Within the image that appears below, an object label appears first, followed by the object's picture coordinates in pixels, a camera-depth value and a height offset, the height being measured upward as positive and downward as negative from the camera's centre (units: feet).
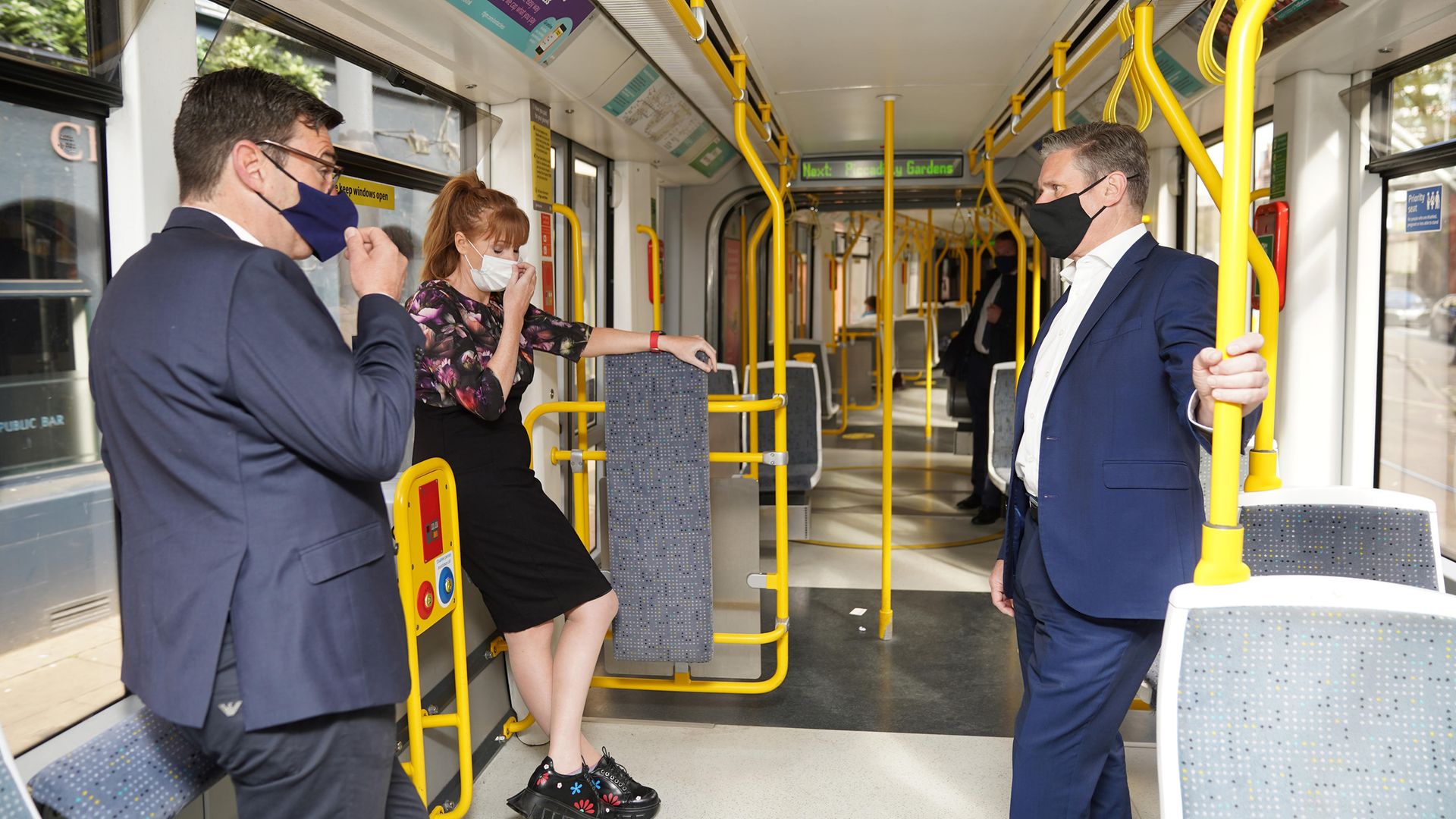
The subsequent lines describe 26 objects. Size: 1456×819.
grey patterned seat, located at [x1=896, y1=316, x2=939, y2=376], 58.29 +1.35
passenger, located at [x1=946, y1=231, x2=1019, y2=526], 22.35 +0.51
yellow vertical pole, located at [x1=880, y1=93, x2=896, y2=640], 14.82 -1.15
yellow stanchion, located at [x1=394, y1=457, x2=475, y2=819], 7.59 -1.58
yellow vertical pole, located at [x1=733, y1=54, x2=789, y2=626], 12.23 +0.20
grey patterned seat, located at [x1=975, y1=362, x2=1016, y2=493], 19.17 -0.98
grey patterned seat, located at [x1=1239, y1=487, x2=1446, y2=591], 7.44 -1.30
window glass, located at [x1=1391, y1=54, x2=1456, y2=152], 12.42 +3.23
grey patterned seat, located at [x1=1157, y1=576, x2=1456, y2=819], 4.63 -1.57
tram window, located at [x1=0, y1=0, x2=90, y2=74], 5.91 +2.05
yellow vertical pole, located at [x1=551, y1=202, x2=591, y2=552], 13.08 +0.01
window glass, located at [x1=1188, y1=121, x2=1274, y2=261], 20.92 +2.88
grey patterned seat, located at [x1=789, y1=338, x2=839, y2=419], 31.17 +0.09
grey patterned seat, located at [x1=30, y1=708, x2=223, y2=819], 5.45 -2.23
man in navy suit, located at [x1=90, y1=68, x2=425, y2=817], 4.60 -0.44
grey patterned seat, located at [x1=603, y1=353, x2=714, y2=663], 11.28 -1.56
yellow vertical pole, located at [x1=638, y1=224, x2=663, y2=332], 14.90 +1.88
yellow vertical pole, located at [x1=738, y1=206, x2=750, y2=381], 27.12 +2.21
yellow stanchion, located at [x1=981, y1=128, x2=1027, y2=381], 16.67 +2.19
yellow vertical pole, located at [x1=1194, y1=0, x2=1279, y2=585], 4.53 +0.63
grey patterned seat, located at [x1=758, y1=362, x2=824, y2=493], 20.74 -1.30
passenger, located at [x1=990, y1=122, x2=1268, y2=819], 6.50 -0.62
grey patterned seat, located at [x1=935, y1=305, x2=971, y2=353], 62.34 +2.81
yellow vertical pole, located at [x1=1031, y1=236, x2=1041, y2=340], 16.96 +1.35
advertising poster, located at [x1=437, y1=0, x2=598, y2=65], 9.97 +3.64
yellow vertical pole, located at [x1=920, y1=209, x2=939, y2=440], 35.24 +4.20
